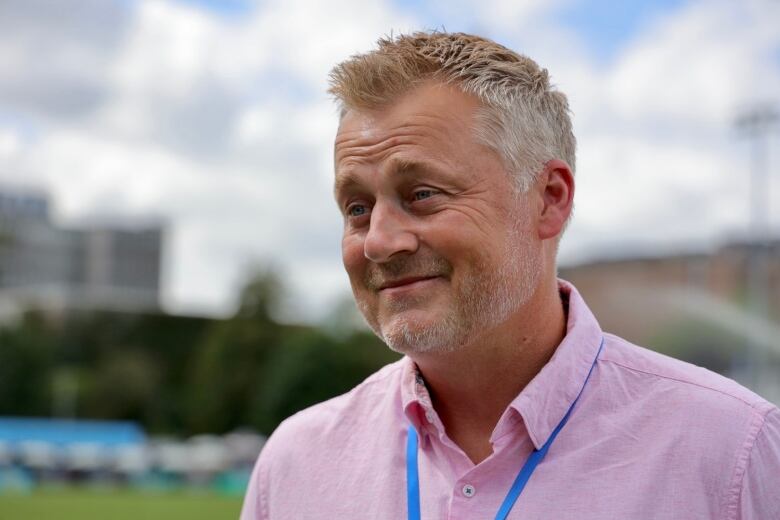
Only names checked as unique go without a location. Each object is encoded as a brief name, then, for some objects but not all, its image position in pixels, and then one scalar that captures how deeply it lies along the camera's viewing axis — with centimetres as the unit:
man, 234
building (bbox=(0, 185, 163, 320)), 11819
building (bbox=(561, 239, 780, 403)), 5409
